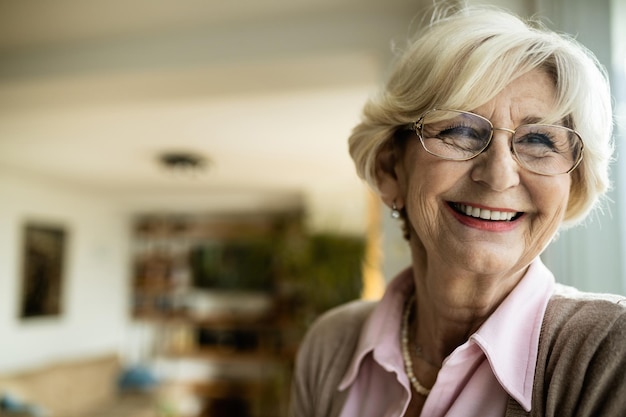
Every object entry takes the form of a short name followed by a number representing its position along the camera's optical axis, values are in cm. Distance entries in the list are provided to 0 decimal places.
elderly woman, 74
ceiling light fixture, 462
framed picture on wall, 545
